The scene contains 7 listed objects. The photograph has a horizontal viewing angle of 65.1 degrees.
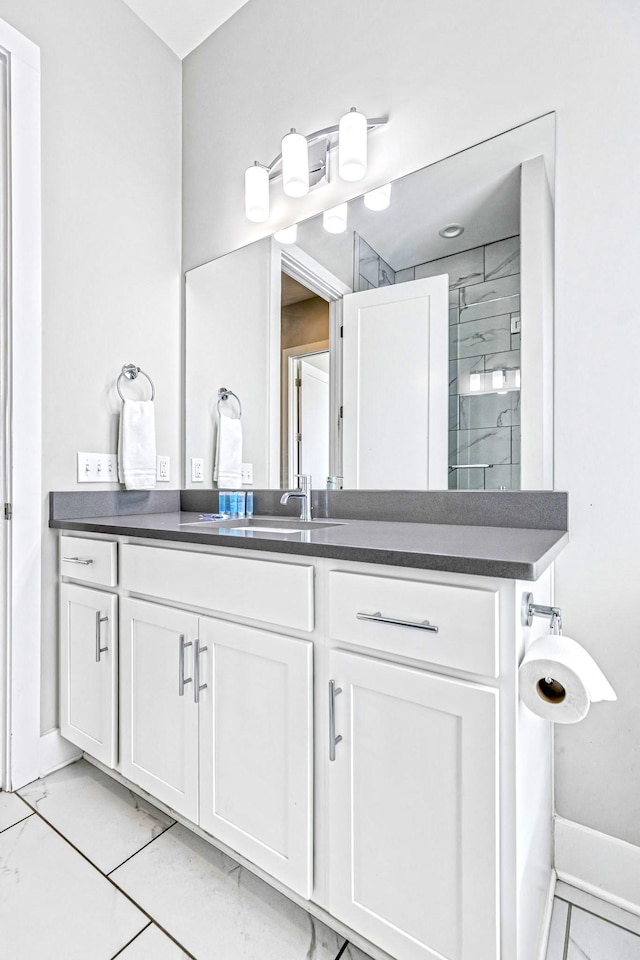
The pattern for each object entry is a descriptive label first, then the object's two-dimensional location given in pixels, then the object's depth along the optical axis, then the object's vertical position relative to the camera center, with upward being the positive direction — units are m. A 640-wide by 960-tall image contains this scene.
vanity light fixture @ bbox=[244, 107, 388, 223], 1.59 +1.10
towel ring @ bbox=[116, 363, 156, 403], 1.95 +0.43
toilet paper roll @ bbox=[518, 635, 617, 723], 0.76 -0.31
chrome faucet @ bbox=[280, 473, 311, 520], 1.69 -0.05
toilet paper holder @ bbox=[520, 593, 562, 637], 0.88 -0.23
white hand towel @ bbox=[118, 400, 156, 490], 1.86 +0.13
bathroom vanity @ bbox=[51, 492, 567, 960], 0.82 -0.47
